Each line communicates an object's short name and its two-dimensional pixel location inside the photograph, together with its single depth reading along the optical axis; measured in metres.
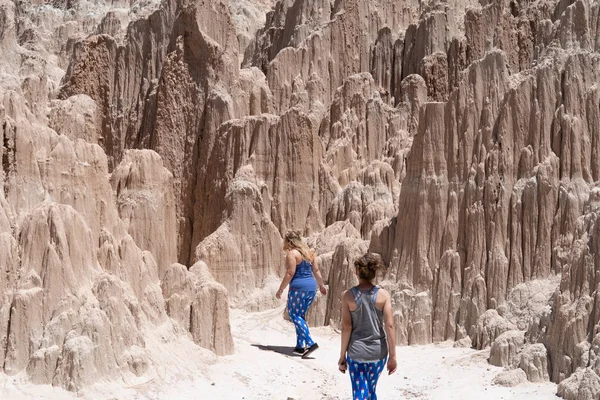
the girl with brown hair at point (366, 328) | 9.03
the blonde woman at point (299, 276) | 13.34
